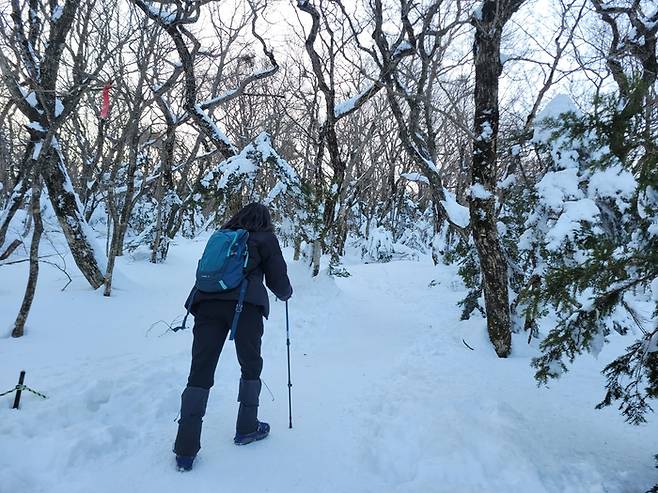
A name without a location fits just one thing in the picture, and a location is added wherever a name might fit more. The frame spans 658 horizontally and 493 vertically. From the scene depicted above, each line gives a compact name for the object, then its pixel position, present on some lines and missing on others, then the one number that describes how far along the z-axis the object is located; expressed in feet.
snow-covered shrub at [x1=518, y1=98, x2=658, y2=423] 8.29
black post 10.81
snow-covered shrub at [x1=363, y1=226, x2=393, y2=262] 64.90
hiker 9.90
